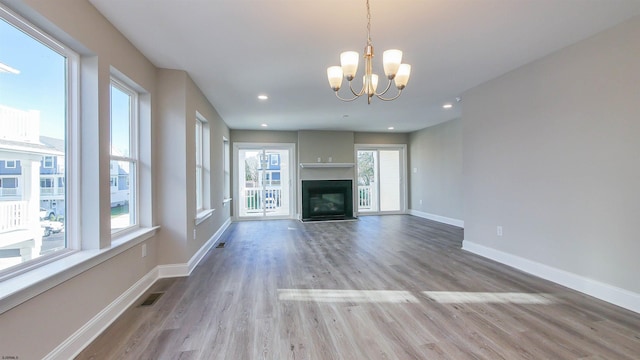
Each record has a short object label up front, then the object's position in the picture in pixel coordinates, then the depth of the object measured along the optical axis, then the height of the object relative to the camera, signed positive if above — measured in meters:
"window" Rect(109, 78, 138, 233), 2.56 +0.29
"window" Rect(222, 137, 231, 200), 6.47 +0.40
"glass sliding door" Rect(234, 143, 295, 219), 7.32 +0.09
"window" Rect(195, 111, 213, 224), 4.35 +0.28
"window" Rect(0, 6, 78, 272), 1.55 +0.31
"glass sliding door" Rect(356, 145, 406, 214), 8.09 +0.08
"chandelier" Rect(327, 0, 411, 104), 1.96 +0.84
